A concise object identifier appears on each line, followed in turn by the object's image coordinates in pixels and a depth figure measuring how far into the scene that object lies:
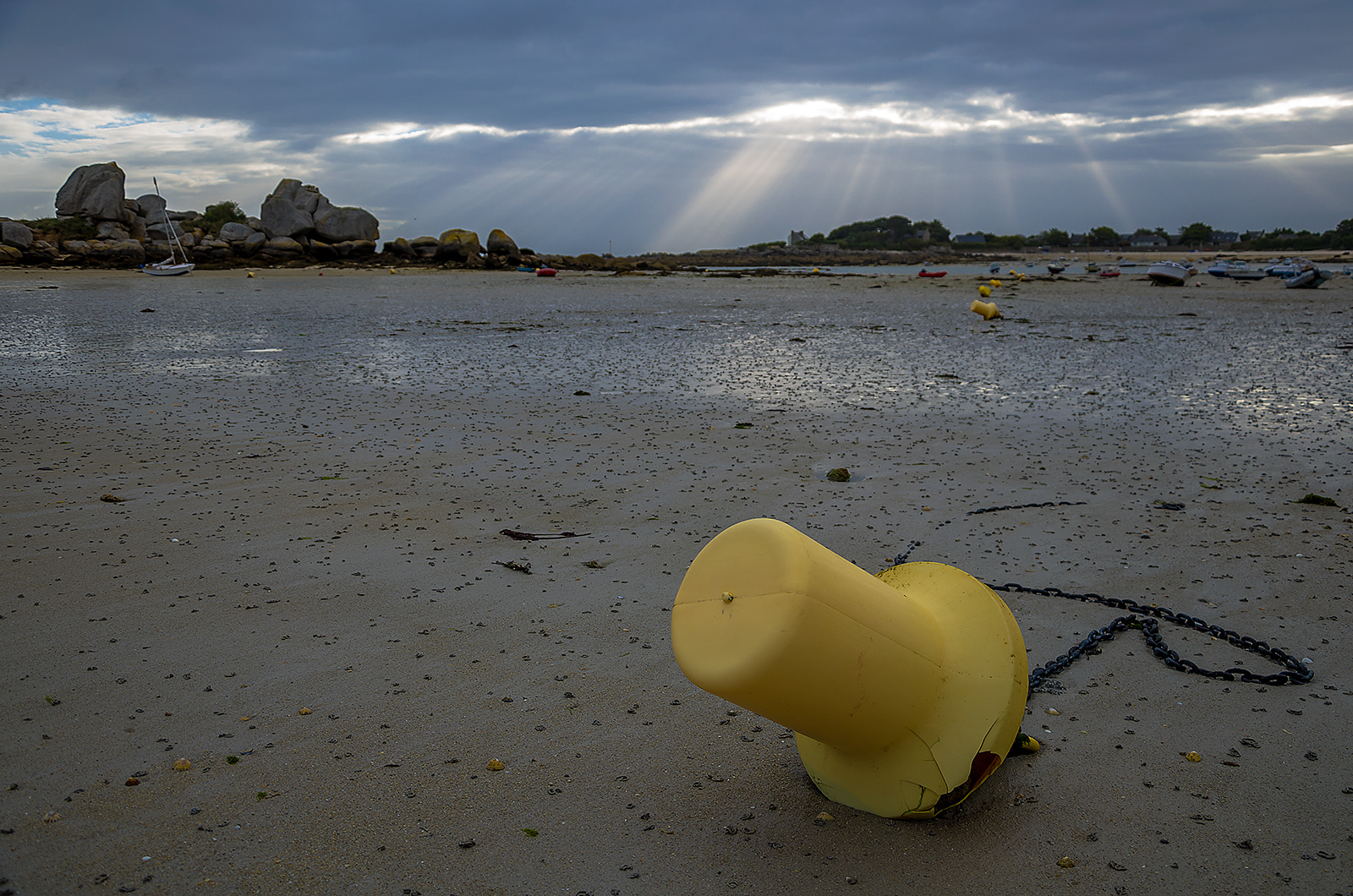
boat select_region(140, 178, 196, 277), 44.84
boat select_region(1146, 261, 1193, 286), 40.53
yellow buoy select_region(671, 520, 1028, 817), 2.28
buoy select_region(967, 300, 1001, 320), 22.89
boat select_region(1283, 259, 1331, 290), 37.53
